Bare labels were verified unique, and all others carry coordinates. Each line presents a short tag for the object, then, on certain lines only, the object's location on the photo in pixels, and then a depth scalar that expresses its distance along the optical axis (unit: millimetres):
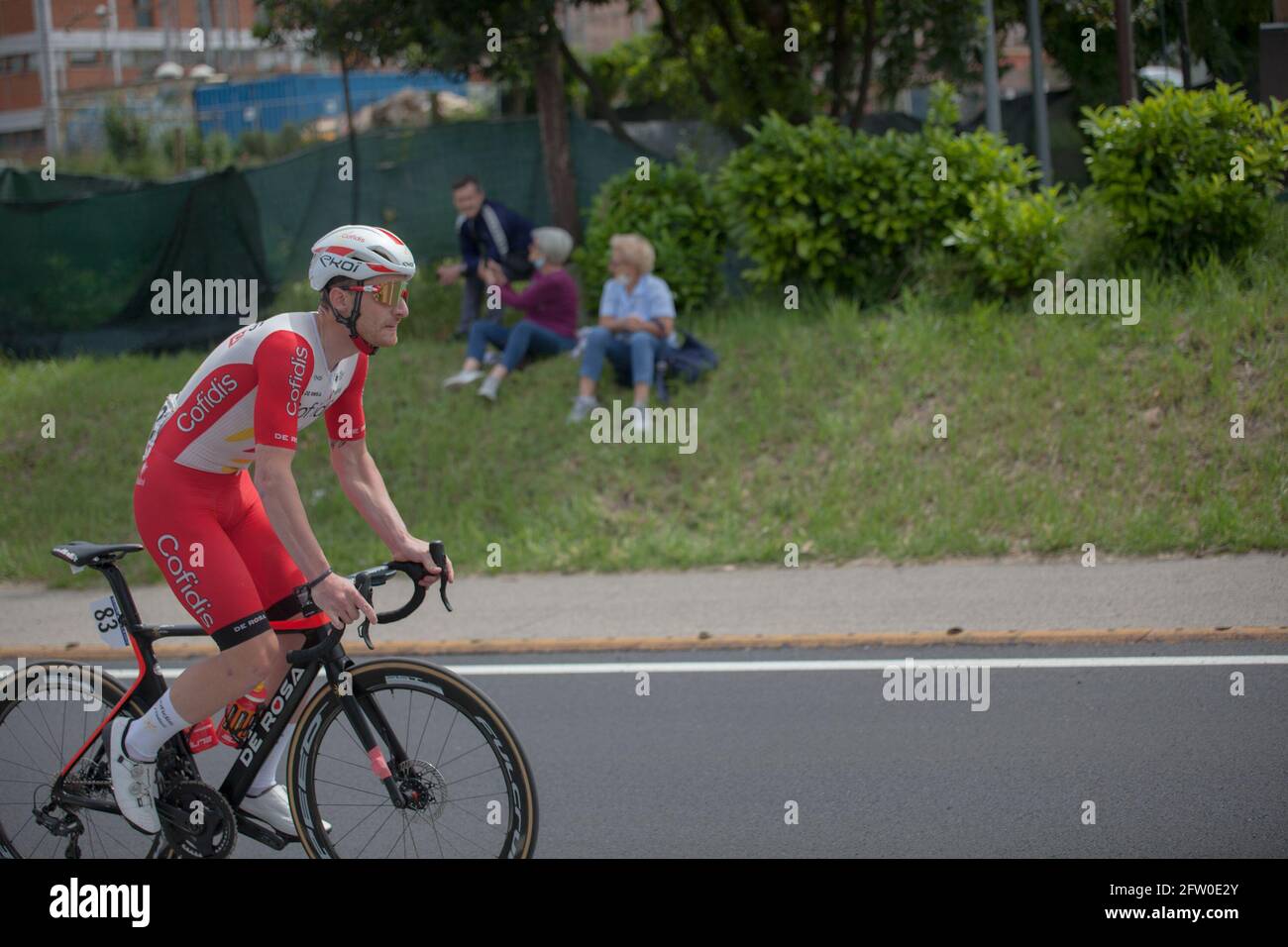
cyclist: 3973
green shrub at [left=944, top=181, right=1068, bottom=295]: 11164
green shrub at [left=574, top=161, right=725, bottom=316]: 12336
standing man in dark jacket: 12102
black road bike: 4156
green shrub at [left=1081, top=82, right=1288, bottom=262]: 11023
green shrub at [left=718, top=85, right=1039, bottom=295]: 11688
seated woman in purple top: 11414
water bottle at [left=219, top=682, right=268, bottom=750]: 4367
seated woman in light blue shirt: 10625
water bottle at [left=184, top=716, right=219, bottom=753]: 4379
